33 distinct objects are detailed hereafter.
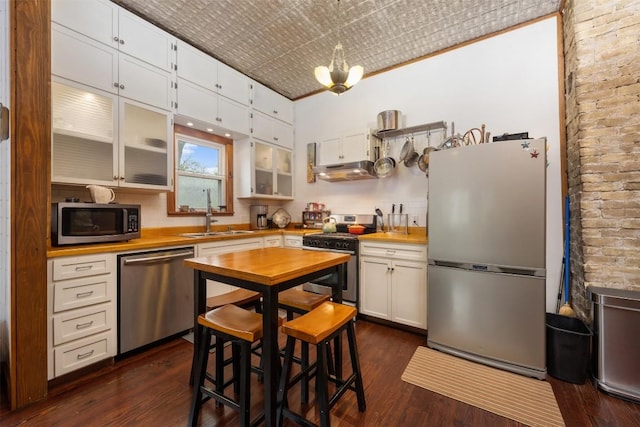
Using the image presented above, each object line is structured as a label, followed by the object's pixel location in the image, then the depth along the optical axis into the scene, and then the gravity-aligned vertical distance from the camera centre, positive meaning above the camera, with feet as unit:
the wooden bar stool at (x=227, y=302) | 5.20 -2.01
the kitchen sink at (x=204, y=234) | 9.65 -0.86
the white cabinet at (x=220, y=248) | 8.65 -1.29
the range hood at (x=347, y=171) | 10.78 +1.73
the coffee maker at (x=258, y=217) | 12.62 -0.25
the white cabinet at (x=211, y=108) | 9.14 +3.90
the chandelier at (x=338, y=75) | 6.06 +3.23
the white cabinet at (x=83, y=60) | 6.50 +3.93
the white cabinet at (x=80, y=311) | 5.74 -2.32
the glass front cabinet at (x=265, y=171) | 11.84 +1.91
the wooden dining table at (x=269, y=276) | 4.15 -1.14
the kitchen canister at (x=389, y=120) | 10.61 +3.72
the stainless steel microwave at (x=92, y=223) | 6.20 -0.29
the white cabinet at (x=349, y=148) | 10.83 +2.74
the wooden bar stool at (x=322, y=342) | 4.07 -2.19
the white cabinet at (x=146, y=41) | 7.64 +5.18
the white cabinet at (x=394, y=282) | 8.34 -2.33
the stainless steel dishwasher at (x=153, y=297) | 6.82 -2.38
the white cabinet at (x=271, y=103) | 11.86 +5.20
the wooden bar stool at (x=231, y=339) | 4.15 -2.08
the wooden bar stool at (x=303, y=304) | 5.23 -1.94
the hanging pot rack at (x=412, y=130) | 9.90 +3.26
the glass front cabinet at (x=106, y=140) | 6.64 +2.00
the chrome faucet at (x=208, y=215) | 10.62 -0.16
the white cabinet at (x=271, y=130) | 11.88 +3.91
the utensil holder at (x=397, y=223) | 10.64 -0.43
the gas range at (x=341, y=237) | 9.67 -0.93
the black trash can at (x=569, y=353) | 6.01 -3.24
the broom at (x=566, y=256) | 7.57 -1.24
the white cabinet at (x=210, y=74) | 9.11 +5.16
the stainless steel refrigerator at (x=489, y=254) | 6.35 -1.06
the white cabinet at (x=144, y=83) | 7.66 +3.93
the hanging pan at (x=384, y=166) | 10.89 +1.90
